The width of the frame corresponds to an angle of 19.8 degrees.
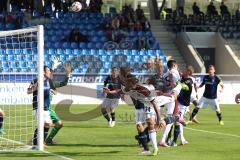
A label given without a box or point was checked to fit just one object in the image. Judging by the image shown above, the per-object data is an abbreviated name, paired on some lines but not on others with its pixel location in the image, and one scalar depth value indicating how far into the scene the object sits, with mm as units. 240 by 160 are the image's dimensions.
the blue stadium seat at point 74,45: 43000
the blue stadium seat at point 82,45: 43219
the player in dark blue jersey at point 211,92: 26188
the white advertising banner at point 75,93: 31531
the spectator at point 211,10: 51656
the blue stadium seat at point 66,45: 42938
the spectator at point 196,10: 51097
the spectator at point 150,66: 37969
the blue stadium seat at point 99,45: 43781
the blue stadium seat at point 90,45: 43438
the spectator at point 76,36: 43344
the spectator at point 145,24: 46478
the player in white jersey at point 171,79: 17578
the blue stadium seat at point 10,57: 35197
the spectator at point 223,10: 51997
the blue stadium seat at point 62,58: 40572
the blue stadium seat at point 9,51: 35169
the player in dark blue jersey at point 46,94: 17930
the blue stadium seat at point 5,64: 33828
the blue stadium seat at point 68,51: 41469
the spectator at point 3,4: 45656
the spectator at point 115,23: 44969
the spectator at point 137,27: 46138
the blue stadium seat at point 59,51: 41409
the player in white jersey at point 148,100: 15984
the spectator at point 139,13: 46812
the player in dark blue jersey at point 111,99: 24359
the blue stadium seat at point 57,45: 42812
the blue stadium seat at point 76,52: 41566
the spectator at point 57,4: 47000
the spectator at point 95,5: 48188
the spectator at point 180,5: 50572
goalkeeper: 18312
